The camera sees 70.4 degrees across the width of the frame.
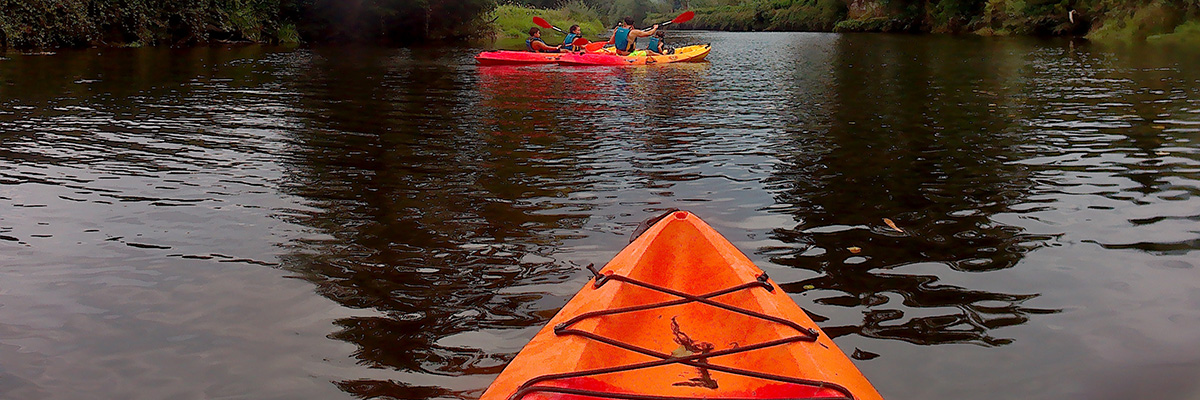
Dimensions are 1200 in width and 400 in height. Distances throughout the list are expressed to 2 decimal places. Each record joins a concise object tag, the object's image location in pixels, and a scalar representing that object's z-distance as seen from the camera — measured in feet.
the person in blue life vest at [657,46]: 57.62
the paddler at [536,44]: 58.03
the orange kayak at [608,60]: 54.24
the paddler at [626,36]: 57.53
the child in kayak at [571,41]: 57.16
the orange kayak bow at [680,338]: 7.59
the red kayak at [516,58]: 54.08
